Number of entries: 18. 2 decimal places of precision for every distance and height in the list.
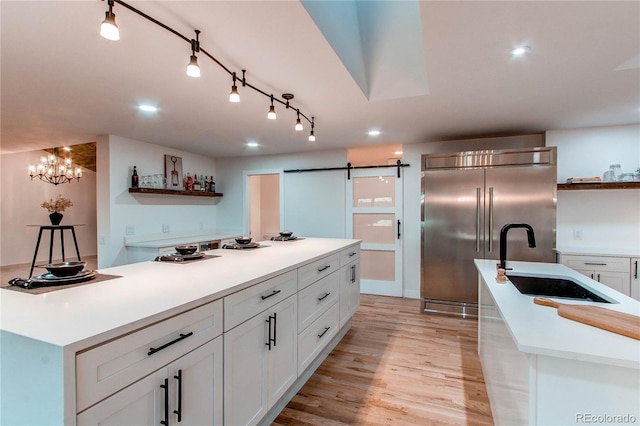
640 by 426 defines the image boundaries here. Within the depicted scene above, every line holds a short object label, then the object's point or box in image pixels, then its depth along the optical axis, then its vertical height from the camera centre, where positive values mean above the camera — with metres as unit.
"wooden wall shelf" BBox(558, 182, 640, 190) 3.20 +0.25
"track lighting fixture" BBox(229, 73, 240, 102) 1.88 +0.70
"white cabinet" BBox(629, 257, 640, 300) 3.08 -0.69
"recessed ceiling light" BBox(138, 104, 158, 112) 2.78 +0.95
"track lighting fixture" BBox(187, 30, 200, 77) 1.52 +0.73
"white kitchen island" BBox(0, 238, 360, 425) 0.84 -0.48
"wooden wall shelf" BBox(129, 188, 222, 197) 4.01 +0.25
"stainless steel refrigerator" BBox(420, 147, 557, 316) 3.36 -0.05
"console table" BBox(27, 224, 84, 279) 4.25 -0.25
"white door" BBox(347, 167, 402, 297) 4.55 -0.25
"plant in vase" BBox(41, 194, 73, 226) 4.47 +0.03
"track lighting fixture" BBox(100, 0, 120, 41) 1.19 +0.72
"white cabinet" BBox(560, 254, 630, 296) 3.11 -0.62
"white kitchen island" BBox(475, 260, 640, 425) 0.93 -0.53
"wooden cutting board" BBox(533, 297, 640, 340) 1.04 -0.41
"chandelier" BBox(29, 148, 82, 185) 5.00 +0.70
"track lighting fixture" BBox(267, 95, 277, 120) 2.28 +0.72
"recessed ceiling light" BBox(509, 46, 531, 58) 1.80 +0.95
